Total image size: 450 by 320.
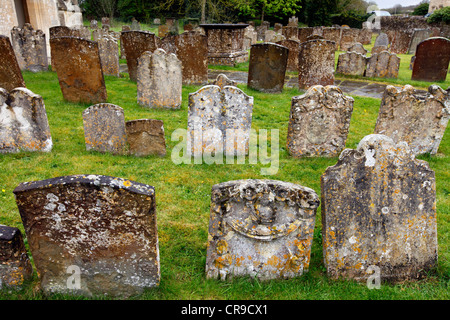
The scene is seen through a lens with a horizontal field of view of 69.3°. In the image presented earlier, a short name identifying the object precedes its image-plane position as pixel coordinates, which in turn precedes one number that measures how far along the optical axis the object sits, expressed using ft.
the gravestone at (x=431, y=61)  41.98
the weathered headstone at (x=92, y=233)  9.53
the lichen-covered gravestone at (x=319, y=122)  20.85
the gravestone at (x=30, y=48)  39.60
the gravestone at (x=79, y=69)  27.45
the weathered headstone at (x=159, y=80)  28.53
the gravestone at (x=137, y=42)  36.45
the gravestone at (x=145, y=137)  20.06
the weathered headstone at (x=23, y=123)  19.30
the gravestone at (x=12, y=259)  10.03
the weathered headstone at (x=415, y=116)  21.36
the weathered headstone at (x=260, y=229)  10.68
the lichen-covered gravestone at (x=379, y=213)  11.13
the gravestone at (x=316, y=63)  35.96
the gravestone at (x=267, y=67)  33.90
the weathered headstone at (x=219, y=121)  20.40
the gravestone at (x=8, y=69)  26.16
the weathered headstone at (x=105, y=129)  20.03
